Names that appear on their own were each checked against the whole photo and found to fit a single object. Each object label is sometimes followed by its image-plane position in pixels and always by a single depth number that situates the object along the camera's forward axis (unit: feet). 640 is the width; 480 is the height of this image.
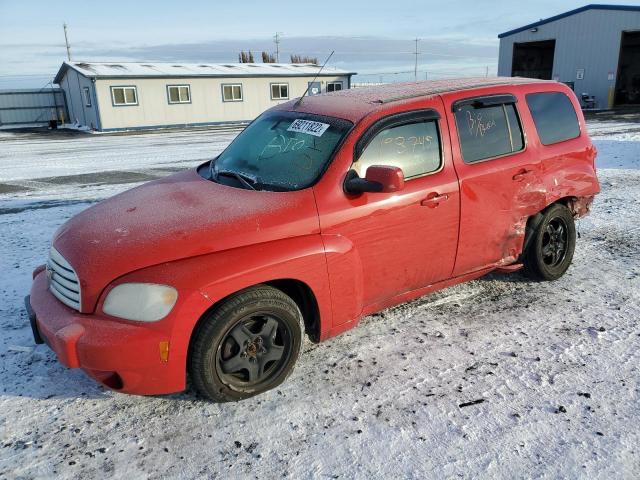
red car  8.86
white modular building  90.33
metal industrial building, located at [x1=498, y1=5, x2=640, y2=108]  96.48
